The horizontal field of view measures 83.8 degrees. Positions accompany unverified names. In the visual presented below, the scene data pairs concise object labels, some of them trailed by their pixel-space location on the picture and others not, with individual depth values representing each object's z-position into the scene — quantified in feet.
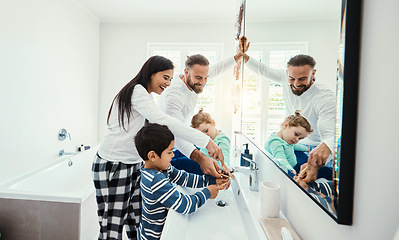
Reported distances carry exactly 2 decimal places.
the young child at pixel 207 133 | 4.82
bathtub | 5.05
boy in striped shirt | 3.12
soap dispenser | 4.51
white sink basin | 2.73
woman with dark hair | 4.10
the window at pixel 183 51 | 9.73
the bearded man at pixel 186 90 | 5.59
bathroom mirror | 1.48
